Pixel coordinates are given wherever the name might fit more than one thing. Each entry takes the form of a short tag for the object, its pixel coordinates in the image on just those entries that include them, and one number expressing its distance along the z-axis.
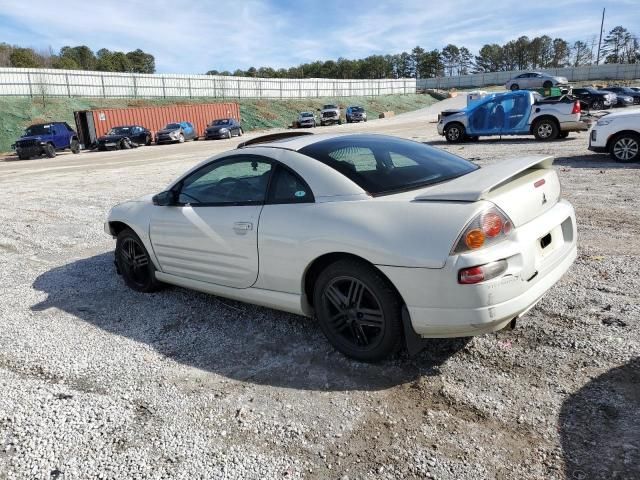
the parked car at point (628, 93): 40.53
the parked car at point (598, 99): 37.28
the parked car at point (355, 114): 48.78
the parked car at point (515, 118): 16.80
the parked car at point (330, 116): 47.09
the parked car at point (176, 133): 32.94
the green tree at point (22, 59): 64.06
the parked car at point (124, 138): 30.61
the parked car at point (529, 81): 53.17
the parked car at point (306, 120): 44.53
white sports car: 2.96
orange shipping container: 33.62
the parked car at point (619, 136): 10.84
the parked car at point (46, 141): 26.42
